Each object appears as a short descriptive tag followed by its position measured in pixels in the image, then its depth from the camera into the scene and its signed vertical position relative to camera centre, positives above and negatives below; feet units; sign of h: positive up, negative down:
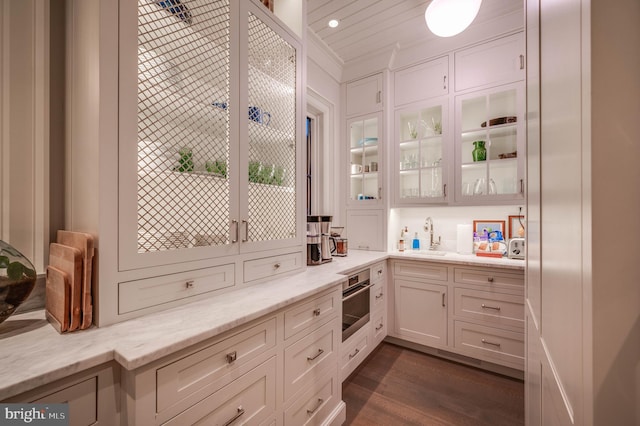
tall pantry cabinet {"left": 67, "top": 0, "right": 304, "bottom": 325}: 3.14 +0.96
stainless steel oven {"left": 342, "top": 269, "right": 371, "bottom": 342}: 6.70 -2.42
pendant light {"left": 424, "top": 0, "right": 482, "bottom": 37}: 5.74 +4.47
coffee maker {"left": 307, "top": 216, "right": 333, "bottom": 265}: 6.95 -0.74
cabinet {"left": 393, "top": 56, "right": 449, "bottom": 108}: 8.77 +4.56
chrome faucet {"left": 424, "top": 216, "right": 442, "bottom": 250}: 9.83 -0.63
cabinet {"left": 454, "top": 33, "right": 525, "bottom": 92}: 7.68 +4.60
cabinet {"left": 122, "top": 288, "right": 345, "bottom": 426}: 2.72 -2.13
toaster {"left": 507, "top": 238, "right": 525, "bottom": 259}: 7.66 -1.00
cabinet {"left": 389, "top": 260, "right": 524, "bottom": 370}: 7.02 -2.81
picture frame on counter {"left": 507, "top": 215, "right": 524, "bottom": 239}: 8.40 -0.36
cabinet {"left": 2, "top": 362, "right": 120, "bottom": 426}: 2.28 -1.68
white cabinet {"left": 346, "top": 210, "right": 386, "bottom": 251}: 9.57 -0.59
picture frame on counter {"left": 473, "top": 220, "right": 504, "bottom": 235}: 8.70 -0.41
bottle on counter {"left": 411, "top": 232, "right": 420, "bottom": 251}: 9.95 -1.16
